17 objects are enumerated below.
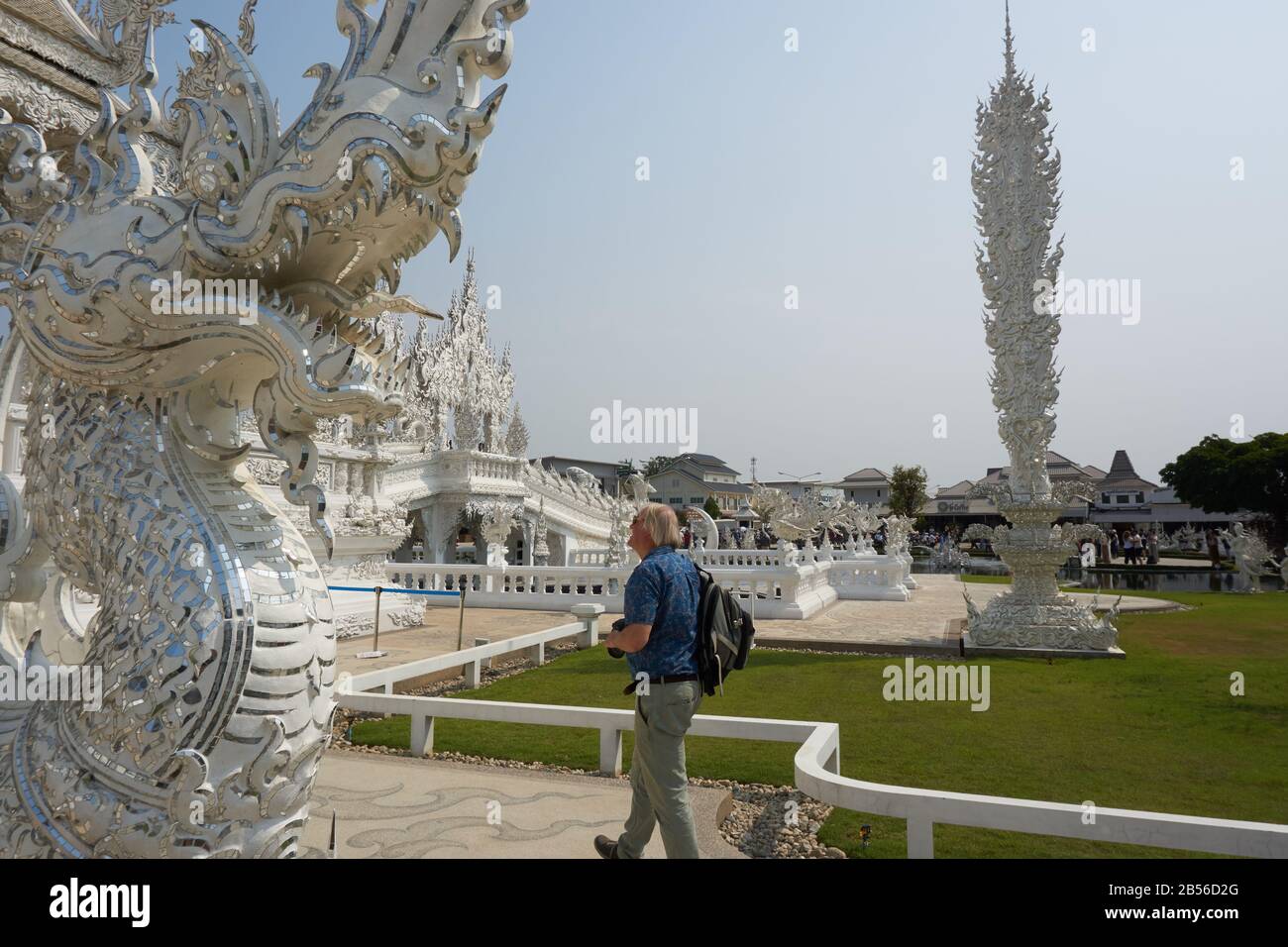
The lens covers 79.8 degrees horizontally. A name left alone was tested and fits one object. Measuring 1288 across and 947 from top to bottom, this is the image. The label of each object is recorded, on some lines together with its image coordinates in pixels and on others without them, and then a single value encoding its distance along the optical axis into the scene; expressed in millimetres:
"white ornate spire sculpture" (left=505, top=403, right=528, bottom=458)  31125
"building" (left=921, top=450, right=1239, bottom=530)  50625
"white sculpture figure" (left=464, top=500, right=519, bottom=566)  17391
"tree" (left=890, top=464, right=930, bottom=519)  48312
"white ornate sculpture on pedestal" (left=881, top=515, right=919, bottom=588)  20594
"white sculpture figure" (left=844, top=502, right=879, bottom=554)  22859
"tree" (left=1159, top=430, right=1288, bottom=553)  35219
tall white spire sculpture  11250
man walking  2990
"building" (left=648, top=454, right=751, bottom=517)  64938
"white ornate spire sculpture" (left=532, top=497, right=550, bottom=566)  24469
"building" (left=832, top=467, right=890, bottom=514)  65188
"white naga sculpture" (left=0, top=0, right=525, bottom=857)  1781
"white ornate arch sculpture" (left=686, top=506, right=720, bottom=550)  21159
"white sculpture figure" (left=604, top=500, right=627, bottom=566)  16500
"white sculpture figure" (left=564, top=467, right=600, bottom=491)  26261
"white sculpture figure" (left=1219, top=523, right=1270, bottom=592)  20938
